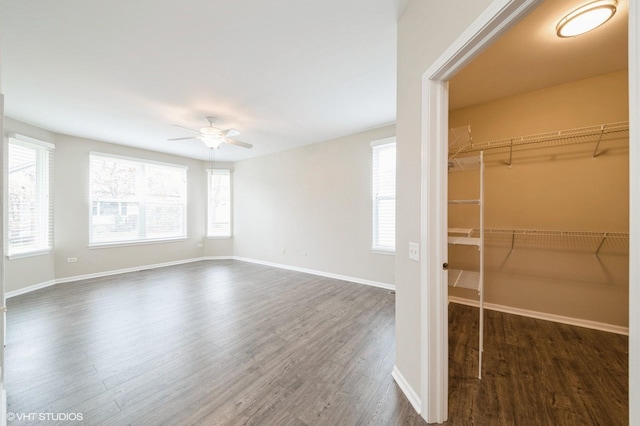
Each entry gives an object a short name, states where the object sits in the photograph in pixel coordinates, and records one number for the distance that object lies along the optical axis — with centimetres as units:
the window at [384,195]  401
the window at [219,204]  647
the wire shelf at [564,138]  245
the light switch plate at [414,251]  158
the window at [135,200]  475
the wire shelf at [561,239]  250
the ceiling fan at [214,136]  342
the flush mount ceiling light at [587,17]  168
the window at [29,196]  364
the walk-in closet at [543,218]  193
